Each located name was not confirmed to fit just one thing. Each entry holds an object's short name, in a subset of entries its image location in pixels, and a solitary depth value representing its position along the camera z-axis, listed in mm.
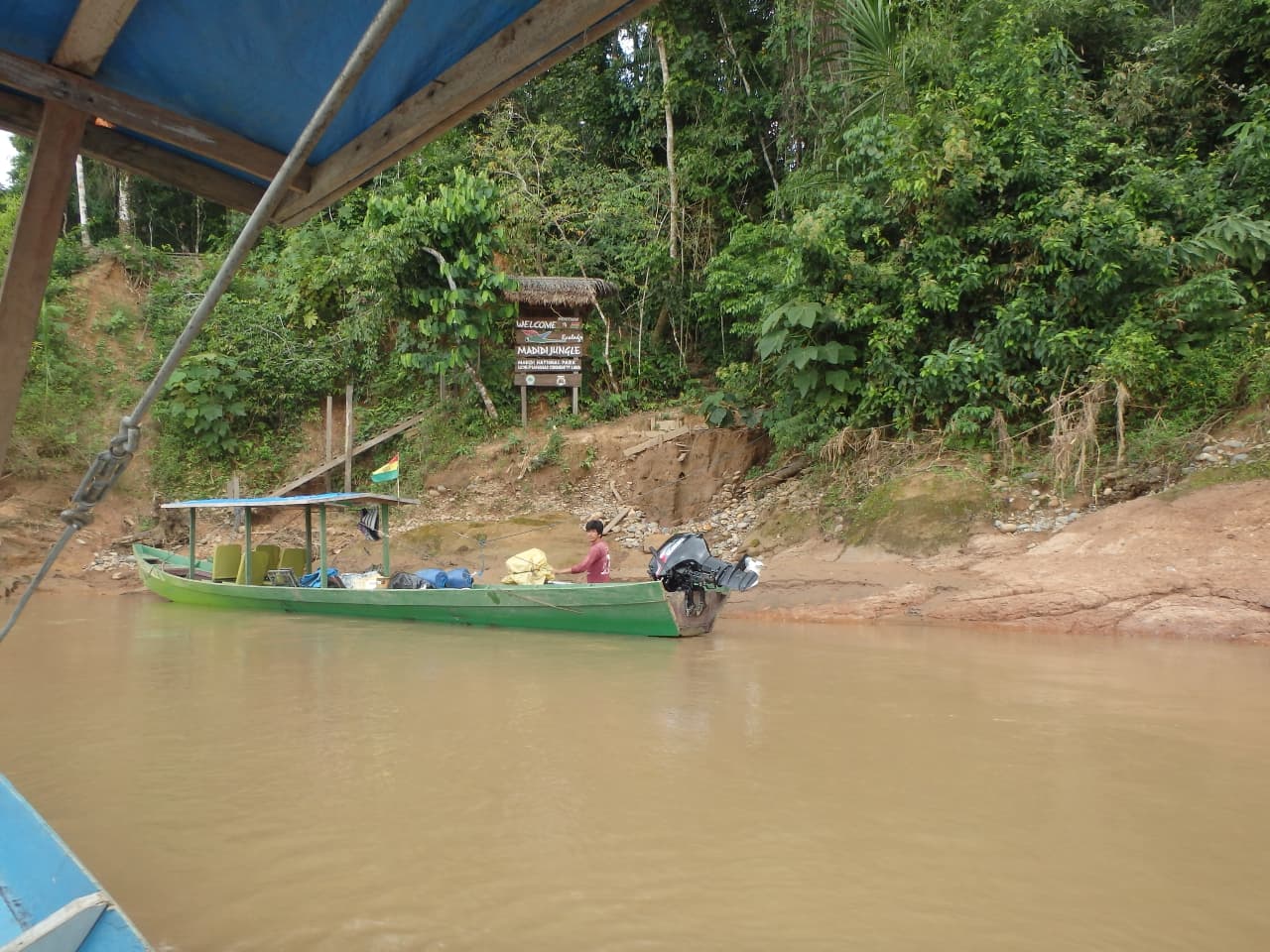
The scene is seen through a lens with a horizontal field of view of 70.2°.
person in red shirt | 9734
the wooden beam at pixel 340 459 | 16312
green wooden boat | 8781
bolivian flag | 12539
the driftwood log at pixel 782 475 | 13711
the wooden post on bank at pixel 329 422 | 16609
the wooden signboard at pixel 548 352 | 15844
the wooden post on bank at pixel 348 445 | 16403
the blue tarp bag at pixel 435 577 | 10422
